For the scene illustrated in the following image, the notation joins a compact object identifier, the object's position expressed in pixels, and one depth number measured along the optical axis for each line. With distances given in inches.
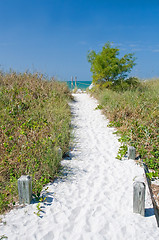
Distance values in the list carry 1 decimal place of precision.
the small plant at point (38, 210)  112.5
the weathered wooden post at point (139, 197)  112.8
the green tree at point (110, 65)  483.1
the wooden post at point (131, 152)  186.7
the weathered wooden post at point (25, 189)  119.3
